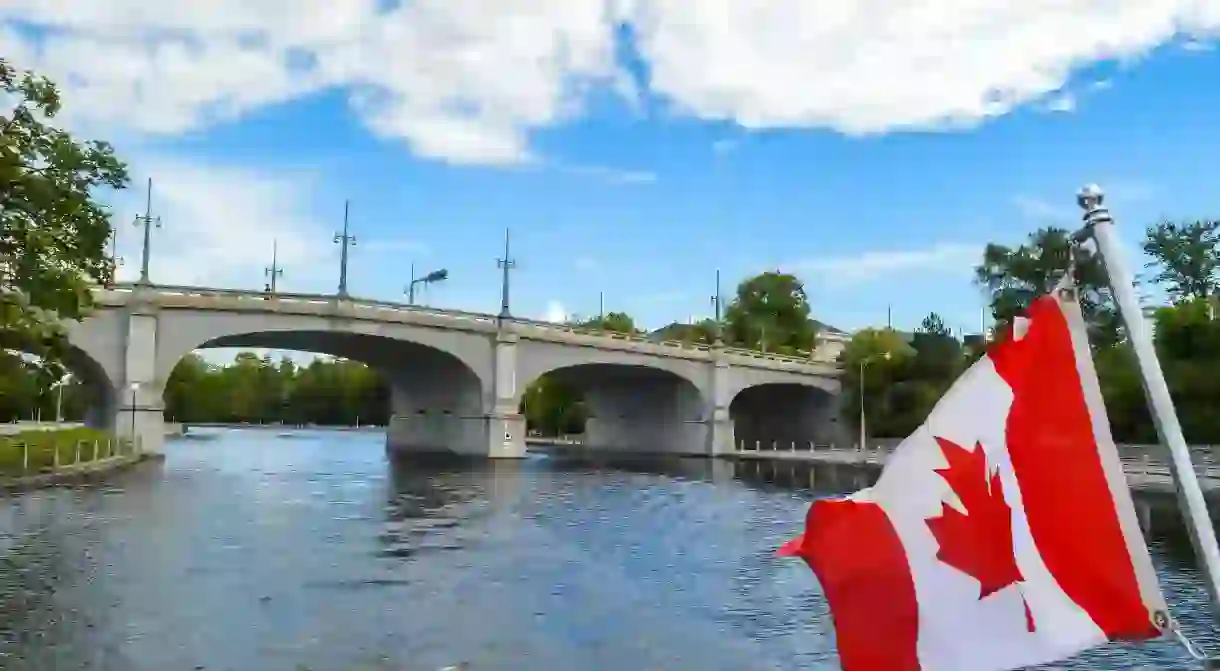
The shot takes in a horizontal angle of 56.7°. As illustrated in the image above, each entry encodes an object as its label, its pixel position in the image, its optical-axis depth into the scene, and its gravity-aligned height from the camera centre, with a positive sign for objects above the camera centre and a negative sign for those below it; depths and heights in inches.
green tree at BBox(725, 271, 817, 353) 3909.9 +415.5
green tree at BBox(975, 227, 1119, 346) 2706.7 +398.9
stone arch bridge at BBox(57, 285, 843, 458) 1979.6 +139.4
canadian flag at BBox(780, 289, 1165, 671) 168.7 -15.4
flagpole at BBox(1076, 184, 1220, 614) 155.9 +5.6
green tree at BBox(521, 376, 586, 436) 4055.1 +81.3
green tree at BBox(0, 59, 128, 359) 843.4 +167.7
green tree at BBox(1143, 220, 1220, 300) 2955.2 +464.1
